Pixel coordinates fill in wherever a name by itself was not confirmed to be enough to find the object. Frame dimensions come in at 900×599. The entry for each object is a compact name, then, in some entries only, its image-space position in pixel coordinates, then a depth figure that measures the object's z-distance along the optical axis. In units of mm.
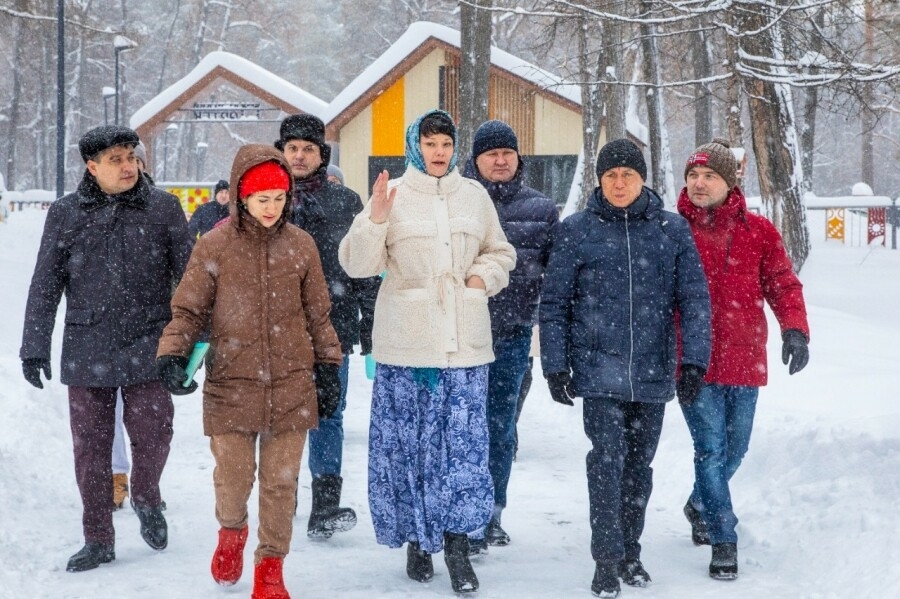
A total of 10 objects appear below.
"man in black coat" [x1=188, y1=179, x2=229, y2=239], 8420
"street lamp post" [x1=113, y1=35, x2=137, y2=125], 25928
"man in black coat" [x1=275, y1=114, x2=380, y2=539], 5621
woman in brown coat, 4504
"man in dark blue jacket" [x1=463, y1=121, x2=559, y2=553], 5531
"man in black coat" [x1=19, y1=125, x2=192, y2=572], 5078
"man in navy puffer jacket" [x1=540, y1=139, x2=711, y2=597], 4730
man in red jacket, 5086
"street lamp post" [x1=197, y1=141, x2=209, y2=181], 45219
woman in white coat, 4797
